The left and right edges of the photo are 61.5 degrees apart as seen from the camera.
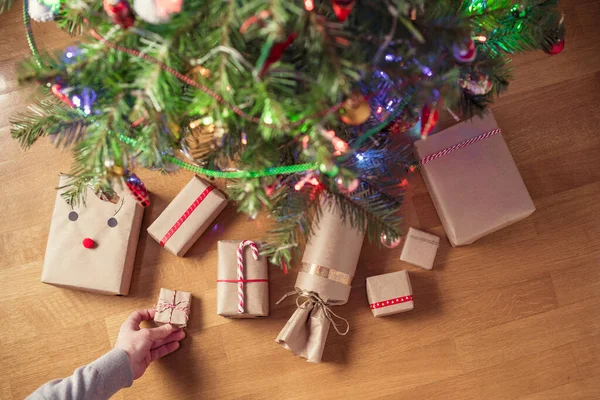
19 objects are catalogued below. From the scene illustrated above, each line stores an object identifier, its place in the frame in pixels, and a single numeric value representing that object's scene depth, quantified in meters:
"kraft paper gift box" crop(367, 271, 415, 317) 1.26
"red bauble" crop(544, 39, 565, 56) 1.05
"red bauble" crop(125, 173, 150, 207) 1.16
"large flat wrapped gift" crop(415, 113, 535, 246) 1.23
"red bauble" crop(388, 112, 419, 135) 0.93
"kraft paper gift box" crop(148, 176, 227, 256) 1.27
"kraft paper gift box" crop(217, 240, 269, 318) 1.24
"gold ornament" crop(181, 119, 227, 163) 0.76
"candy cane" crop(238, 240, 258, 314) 1.24
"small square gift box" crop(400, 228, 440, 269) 1.29
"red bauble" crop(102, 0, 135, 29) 0.63
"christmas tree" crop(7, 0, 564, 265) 0.64
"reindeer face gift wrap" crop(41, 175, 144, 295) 1.26
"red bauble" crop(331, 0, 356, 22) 0.59
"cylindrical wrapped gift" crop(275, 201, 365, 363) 1.20
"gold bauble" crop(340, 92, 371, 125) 0.71
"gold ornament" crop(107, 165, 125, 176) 0.73
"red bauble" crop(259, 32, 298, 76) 0.59
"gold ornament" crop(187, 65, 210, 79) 0.69
